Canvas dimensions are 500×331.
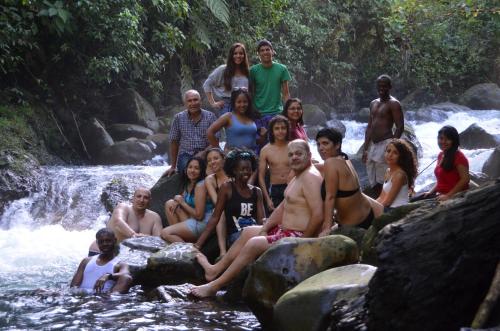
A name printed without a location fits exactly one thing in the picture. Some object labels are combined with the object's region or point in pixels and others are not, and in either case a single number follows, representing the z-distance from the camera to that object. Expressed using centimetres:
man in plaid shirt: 837
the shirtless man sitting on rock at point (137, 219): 798
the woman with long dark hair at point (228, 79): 822
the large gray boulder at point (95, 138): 1555
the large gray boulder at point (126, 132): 1652
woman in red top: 721
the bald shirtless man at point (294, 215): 594
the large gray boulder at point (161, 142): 1593
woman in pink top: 772
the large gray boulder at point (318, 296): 445
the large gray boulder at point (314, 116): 1998
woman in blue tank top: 792
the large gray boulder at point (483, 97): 2200
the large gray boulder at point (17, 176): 1139
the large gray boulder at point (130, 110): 1711
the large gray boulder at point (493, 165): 1162
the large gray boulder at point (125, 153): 1510
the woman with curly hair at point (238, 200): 691
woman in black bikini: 586
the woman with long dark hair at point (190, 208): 760
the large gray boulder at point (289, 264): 518
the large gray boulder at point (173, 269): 666
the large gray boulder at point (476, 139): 1570
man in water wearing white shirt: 673
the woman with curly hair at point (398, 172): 695
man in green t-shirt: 834
